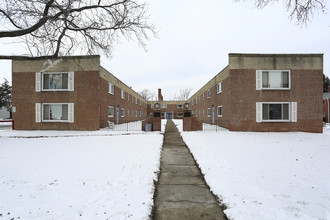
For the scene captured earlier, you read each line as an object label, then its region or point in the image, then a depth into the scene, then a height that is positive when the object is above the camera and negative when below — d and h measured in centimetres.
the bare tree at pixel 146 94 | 9159 +1089
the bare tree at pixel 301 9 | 639 +431
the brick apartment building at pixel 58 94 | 1478 +172
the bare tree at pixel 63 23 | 930 +601
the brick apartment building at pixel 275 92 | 1405 +182
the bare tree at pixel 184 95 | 8786 +987
